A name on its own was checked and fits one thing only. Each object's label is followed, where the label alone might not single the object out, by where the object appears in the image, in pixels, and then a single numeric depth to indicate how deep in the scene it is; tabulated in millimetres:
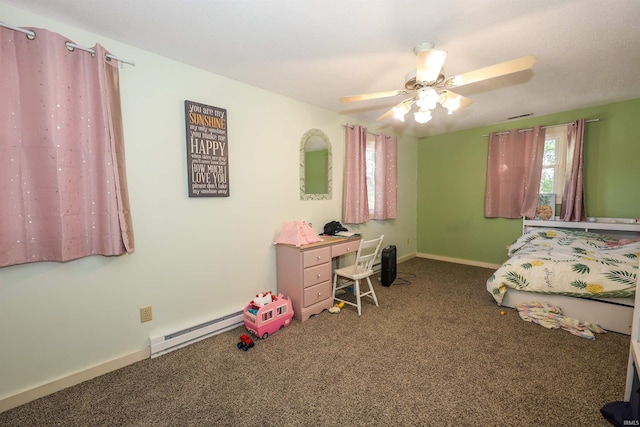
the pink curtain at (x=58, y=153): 1468
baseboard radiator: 2049
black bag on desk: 3205
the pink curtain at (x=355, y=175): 3564
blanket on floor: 2283
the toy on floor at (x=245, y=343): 2113
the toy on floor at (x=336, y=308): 2748
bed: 2289
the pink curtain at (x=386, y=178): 4066
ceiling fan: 1524
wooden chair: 2664
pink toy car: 2275
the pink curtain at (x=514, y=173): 3779
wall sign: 2182
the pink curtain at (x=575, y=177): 3414
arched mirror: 3104
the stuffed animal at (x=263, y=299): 2387
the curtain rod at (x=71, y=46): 1438
